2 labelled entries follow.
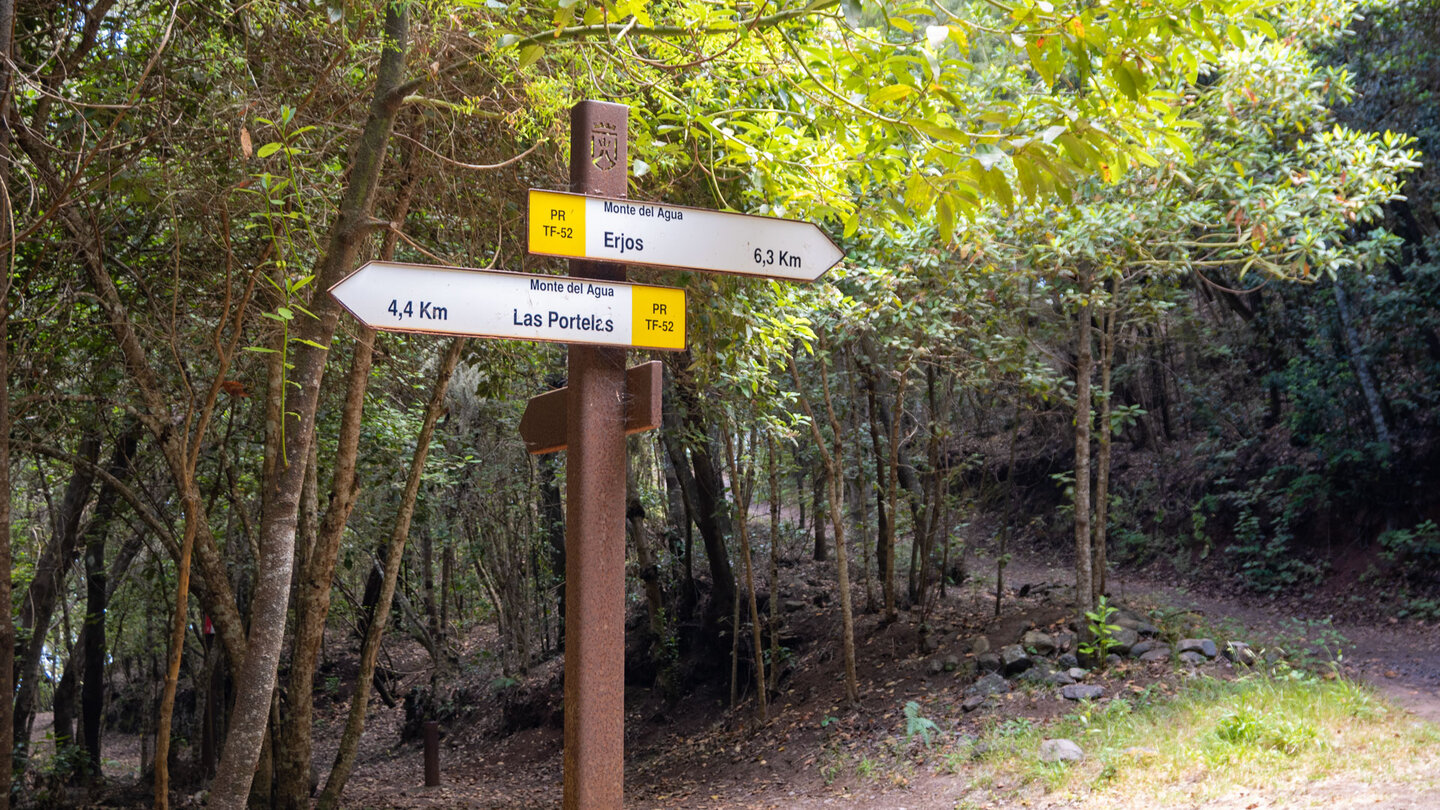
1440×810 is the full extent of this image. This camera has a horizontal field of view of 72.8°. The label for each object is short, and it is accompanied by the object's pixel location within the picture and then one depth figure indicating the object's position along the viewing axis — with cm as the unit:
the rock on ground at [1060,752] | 701
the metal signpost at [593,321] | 258
